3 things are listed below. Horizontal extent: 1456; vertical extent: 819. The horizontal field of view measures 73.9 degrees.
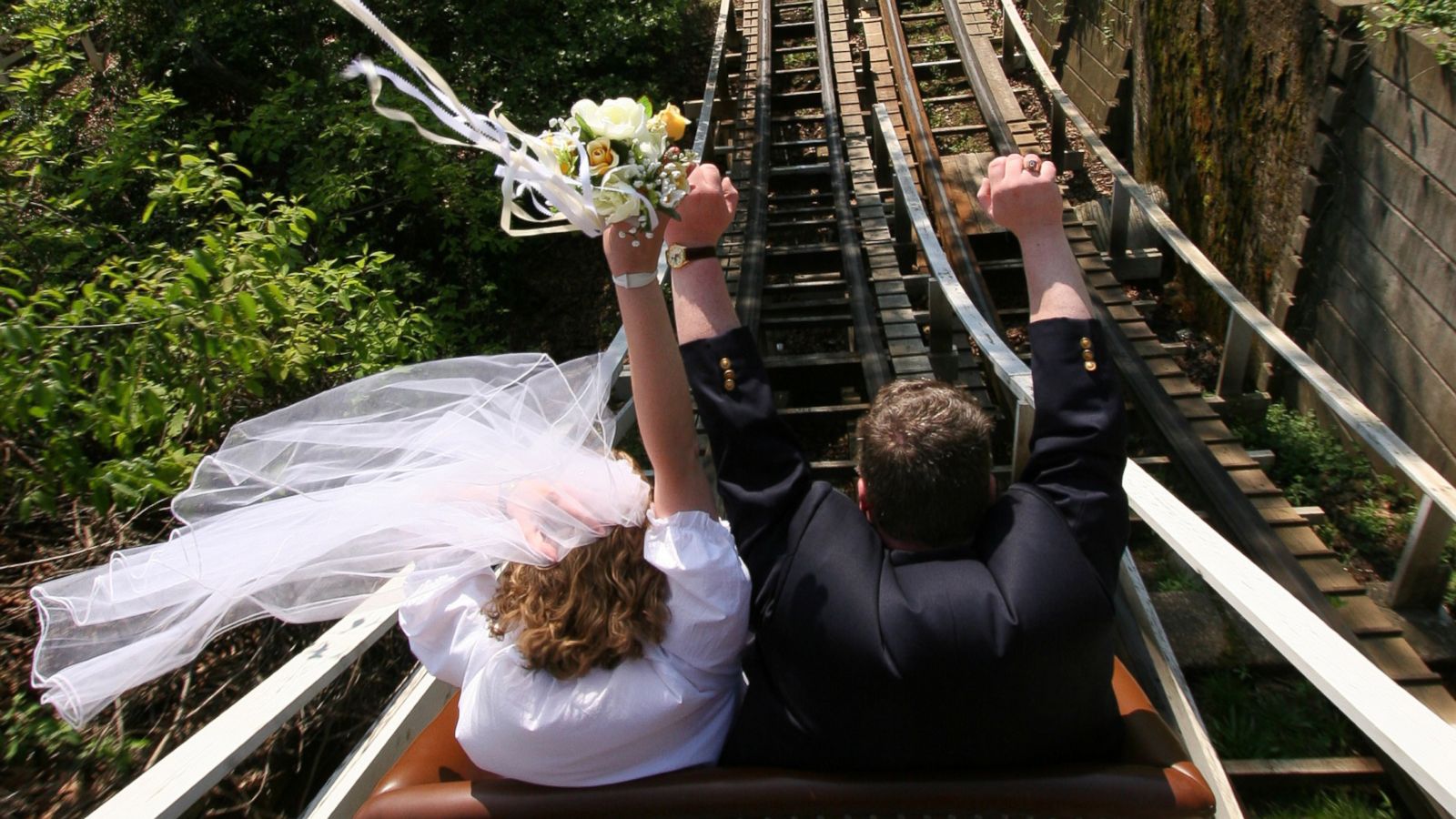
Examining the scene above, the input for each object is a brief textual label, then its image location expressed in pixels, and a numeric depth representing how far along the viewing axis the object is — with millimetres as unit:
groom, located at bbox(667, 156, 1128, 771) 1338
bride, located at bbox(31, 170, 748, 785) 1490
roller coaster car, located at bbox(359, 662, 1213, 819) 1337
